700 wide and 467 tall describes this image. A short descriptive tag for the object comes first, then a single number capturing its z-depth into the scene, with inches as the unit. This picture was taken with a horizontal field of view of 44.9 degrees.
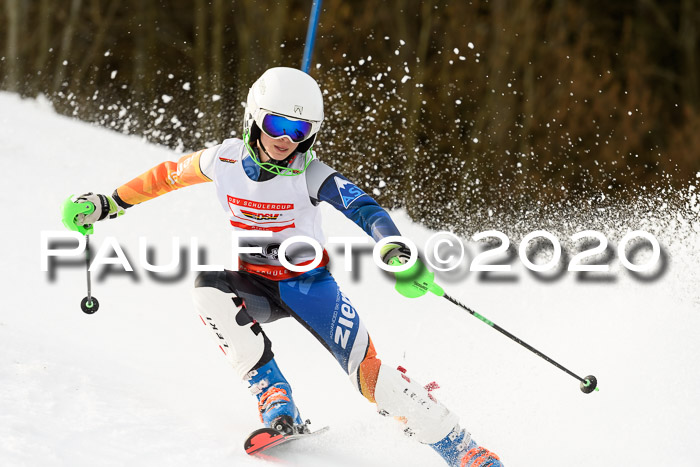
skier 133.3
